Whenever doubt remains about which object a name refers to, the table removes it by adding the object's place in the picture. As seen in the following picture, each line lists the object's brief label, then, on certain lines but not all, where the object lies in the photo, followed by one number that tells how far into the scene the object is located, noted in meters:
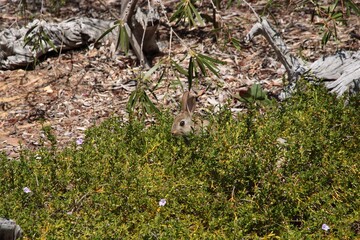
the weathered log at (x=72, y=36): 13.97
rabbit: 10.79
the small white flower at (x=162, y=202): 9.05
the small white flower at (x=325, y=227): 8.51
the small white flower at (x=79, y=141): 10.92
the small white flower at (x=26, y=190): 9.50
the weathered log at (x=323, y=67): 12.05
